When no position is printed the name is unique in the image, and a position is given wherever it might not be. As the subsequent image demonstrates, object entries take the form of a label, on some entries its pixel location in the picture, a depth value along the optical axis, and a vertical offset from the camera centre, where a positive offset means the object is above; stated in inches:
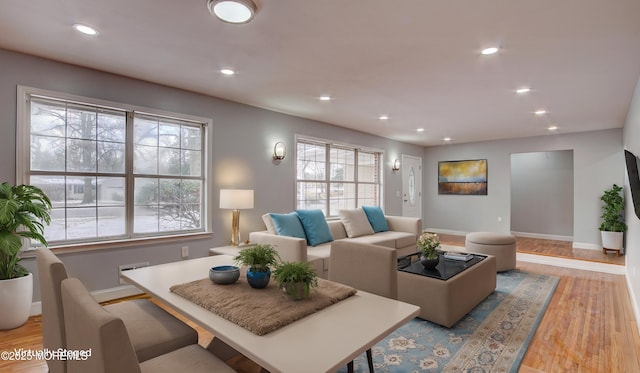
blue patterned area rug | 88.4 -48.3
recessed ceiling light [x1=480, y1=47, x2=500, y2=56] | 104.9 +45.5
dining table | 41.5 -21.9
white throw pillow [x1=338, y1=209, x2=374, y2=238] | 199.2 -22.0
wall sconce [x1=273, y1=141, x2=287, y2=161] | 191.6 +21.8
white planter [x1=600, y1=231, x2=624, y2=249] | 220.8 -35.6
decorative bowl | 68.3 -18.8
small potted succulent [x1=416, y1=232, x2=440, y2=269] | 126.6 -24.6
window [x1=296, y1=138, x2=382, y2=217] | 214.8 +8.6
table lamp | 158.1 -6.6
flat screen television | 108.2 +3.1
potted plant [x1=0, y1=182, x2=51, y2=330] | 101.3 -18.5
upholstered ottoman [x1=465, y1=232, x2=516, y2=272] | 181.9 -33.9
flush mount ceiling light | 78.4 +45.1
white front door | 311.6 +1.8
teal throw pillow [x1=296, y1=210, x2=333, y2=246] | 171.5 -21.2
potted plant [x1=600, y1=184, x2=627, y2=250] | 220.8 -22.8
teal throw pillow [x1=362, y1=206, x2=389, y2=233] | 217.9 -21.2
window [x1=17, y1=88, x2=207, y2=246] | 121.6 +8.4
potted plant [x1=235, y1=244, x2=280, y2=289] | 66.3 -15.9
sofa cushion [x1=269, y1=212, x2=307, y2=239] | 161.8 -19.3
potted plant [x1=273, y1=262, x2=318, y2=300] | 59.7 -17.0
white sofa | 140.3 -29.7
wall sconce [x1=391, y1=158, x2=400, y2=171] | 292.7 +20.7
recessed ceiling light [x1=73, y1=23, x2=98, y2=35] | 93.5 +46.8
